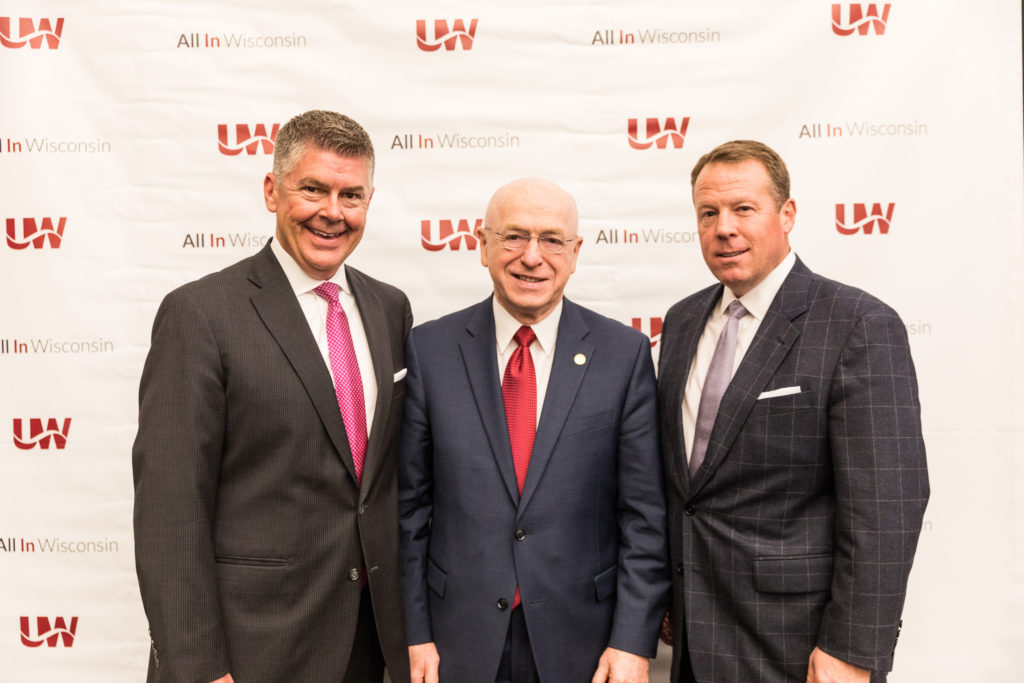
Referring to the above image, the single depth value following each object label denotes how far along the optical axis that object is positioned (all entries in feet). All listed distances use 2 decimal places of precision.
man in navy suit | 5.94
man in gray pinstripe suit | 5.35
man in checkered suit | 5.38
